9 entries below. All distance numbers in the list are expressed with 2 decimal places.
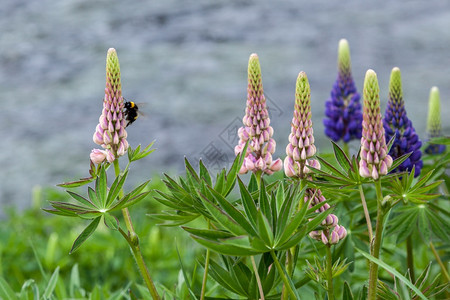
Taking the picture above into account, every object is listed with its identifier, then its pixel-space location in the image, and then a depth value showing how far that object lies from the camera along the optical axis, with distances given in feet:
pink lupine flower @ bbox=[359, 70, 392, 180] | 7.73
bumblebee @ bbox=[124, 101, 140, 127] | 8.81
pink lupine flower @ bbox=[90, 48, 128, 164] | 8.00
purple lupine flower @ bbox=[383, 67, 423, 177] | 8.74
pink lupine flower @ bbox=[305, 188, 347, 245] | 7.94
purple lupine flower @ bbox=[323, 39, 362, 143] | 9.77
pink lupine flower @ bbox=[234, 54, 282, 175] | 8.03
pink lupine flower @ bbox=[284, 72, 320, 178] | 7.89
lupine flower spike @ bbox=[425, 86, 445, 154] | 9.59
